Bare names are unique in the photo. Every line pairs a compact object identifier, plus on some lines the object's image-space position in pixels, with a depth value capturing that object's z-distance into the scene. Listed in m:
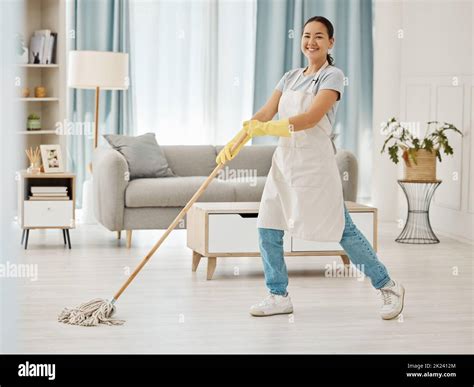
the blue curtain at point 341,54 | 8.03
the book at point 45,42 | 6.96
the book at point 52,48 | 6.98
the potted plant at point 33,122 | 7.09
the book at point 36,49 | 6.96
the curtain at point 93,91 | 7.50
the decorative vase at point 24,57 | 6.89
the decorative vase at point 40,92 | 7.05
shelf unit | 6.93
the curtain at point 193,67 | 7.85
